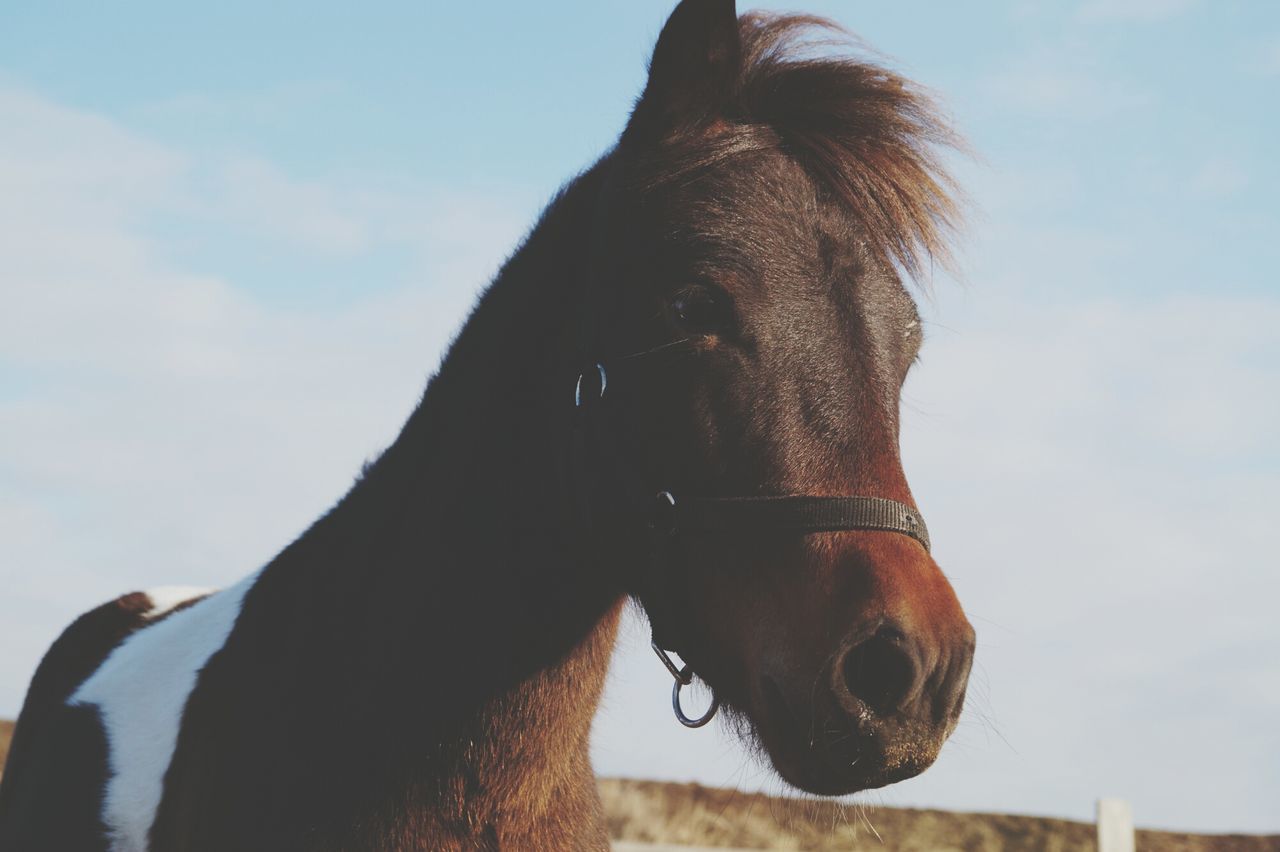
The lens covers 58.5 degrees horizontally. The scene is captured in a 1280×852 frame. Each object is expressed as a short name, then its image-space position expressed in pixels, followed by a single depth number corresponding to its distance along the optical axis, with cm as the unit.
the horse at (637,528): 211
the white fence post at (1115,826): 579
